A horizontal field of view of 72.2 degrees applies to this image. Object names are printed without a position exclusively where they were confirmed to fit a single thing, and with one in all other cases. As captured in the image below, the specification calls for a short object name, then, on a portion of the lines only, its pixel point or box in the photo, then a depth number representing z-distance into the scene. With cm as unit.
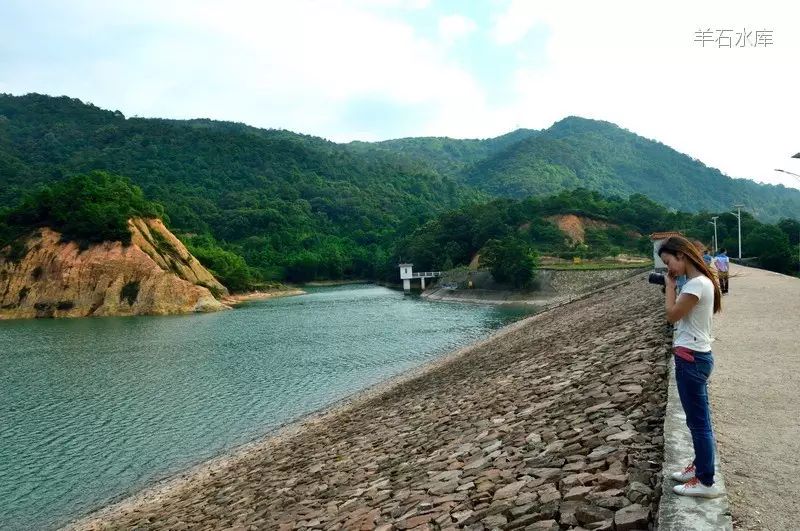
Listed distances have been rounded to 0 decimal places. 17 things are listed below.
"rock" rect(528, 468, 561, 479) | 571
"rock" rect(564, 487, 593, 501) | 490
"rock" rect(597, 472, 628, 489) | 492
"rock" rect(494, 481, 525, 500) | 561
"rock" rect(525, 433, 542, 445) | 715
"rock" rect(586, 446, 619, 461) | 567
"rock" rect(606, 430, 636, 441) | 601
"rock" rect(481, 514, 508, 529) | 505
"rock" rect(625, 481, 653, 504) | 457
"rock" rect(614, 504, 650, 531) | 421
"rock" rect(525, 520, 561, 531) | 457
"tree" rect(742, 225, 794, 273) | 4206
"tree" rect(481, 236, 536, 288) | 6141
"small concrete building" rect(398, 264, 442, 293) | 8888
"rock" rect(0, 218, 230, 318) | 6188
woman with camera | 424
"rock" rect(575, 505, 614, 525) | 443
